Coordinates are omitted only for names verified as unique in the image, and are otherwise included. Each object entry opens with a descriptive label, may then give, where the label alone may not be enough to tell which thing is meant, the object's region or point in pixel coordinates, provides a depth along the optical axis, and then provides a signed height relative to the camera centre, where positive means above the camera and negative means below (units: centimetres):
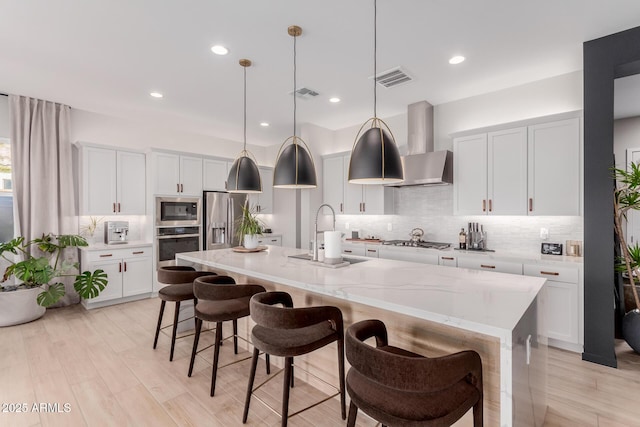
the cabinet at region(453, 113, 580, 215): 329 +49
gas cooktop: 415 -44
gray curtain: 414 +59
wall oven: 491 -47
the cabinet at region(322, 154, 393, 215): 492 +32
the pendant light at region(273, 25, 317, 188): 280 +40
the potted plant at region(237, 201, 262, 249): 347 -20
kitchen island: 133 -46
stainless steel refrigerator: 541 -9
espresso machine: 472 -29
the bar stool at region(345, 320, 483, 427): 116 -74
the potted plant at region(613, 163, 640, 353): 273 -39
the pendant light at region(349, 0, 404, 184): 214 +38
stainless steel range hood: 410 +77
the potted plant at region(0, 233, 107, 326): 373 -79
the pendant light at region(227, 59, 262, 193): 330 +39
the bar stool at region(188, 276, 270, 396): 220 -73
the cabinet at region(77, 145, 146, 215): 449 +48
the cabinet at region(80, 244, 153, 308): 436 -85
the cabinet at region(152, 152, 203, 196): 491 +63
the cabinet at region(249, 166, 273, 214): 632 +33
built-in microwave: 491 +3
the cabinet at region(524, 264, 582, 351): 301 -91
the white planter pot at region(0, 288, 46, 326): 364 -112
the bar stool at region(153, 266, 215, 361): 281 -67
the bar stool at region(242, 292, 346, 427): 168 -74
